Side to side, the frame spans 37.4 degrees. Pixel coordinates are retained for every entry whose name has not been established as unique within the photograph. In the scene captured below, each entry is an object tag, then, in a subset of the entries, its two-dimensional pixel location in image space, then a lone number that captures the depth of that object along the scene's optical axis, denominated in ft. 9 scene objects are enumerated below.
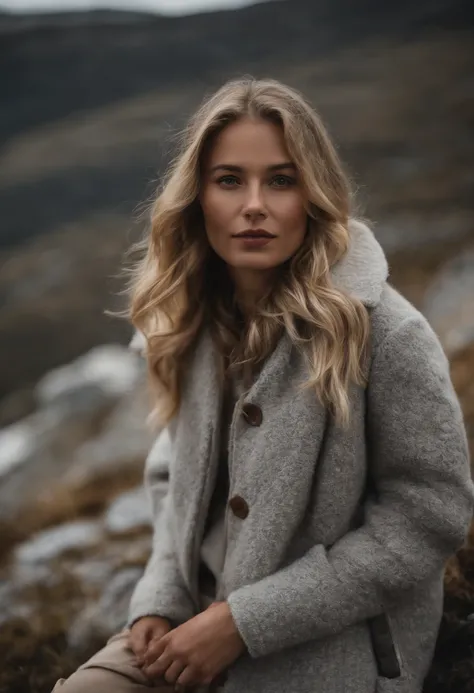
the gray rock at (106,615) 8.48
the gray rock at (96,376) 15.72
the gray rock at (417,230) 16.07
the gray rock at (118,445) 12.98
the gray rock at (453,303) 12.37
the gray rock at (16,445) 14.32
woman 4.79
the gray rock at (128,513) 10.40
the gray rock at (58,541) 10.30
